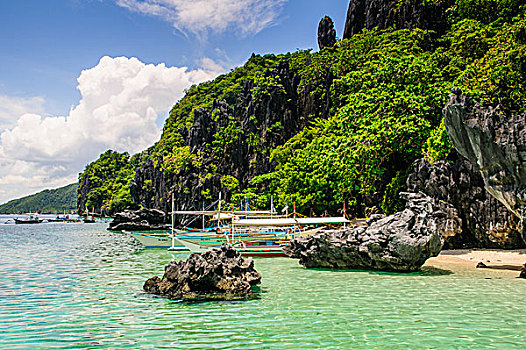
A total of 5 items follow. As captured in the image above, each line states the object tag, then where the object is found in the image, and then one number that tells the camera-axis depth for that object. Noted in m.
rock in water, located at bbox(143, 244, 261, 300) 10.71
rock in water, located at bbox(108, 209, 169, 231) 57.69
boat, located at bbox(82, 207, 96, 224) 85.03
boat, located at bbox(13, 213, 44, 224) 80.38
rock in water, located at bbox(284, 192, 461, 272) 14.53
